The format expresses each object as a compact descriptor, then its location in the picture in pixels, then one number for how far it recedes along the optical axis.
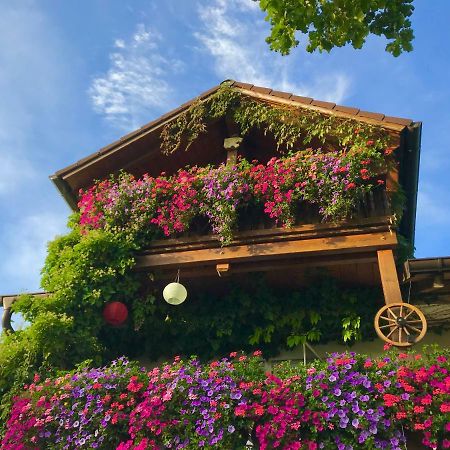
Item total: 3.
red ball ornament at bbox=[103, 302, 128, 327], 7.92
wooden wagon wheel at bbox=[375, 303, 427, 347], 6.60
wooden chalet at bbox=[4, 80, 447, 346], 7.40
